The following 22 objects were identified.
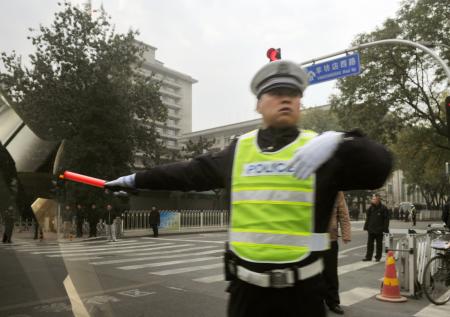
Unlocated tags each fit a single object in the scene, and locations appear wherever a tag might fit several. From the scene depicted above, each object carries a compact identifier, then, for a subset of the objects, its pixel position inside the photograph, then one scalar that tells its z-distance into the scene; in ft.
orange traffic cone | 22.99
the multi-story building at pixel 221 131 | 252.65
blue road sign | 41.47
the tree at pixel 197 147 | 123.78
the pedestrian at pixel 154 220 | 70.85
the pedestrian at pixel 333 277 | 19.93
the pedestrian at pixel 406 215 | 171.90
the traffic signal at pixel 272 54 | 34.35
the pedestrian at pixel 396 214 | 188.45
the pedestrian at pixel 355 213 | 168.14
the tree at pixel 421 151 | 82.10
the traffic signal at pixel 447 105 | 25.32
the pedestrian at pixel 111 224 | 57.36
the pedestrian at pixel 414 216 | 128.63
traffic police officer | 5.78
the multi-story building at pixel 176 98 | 301.59
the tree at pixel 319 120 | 154.92
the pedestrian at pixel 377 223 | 38.83
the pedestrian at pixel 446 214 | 34.43
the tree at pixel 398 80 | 69.15
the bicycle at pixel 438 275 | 22.93
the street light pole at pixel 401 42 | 38.16
